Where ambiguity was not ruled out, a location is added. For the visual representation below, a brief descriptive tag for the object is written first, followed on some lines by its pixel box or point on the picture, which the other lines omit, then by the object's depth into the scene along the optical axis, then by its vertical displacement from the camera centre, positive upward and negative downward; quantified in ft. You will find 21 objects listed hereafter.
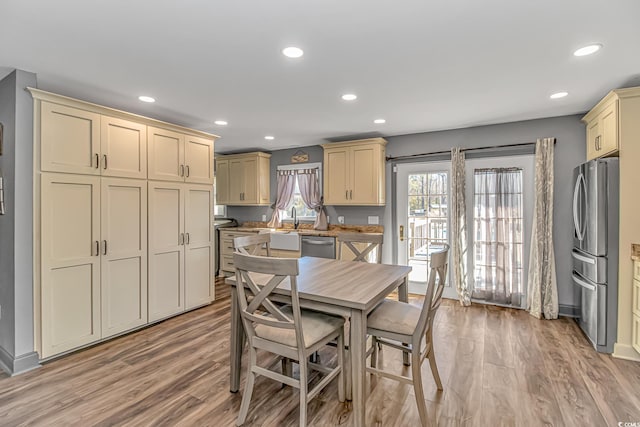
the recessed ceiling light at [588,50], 6.96 +3.74
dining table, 6.05 -1.71
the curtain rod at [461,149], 13.02 +2.86
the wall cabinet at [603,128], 9.39 +2.84
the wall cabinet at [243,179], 19.25 +2.13
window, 18.72 +0.36
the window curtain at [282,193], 19.15 +1.22
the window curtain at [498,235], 13.33 -0.94
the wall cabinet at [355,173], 15.37 +2.06
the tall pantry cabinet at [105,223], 8.73 -0.35
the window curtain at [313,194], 17.69 +1.12
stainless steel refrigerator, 9.28 -1.14
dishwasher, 15.74 -1.73
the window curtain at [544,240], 12.34 -1.07
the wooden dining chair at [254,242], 9.22 -0.91
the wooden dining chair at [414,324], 6.19 -2.41
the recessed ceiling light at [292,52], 7.06 +3.73
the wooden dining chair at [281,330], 5.79 -2.47
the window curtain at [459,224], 14.02 -0.50
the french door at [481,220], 13.29 -0.34
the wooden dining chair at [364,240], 10.16 -0.92
